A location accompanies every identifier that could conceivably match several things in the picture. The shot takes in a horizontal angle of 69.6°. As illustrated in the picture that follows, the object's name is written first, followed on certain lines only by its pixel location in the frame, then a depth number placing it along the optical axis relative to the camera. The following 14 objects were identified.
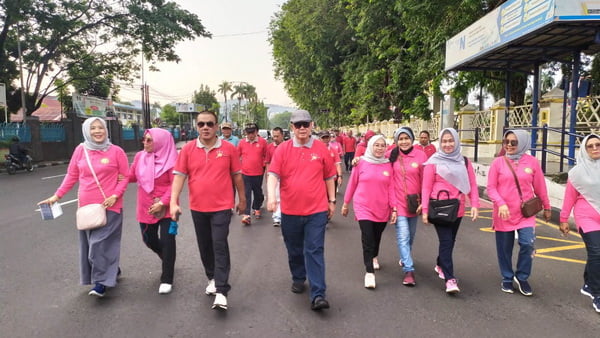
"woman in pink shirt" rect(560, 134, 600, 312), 3.68
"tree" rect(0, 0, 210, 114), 20.41
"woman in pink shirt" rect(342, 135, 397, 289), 4.30
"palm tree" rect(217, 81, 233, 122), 90.56
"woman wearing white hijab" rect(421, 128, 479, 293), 4.10
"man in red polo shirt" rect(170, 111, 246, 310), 3.76
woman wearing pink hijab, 4.08
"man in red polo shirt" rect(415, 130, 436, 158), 7.88
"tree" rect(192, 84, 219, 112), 80.19
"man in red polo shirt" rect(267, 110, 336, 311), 3.75
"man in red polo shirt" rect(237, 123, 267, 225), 7.52
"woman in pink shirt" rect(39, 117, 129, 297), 3.95
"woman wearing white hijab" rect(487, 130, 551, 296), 4.00
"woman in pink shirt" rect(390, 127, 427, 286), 4.32
